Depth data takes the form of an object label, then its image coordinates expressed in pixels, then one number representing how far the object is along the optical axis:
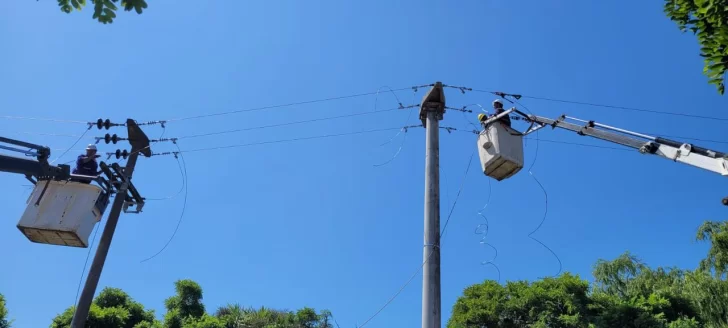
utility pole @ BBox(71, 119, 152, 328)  10.23
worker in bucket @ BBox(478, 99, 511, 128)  7.76
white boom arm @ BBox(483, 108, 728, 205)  6.05
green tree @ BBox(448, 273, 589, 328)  18.67
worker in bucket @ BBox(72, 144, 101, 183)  10.03
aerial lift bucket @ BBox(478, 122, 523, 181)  7.49
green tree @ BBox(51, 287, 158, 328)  21.20
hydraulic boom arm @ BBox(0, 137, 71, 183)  9.02
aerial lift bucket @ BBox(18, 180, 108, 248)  8.20
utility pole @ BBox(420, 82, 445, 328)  7.04
